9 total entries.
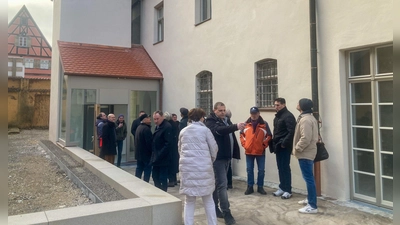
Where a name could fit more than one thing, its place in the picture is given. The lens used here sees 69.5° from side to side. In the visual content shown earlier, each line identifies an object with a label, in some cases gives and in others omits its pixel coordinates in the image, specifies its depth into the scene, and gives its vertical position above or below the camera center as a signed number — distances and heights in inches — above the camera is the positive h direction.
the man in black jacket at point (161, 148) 223.0 -19.5
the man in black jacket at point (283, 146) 218.4 -17.4
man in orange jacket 237.9 -18.3
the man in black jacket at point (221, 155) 171.2 -19.2
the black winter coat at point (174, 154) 268.8 -29.0
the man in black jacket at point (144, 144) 239.8 -17.8
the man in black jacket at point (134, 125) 347.3 -1.8
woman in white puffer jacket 149.6 -22.8
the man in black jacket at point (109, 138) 320.8 -16.1
